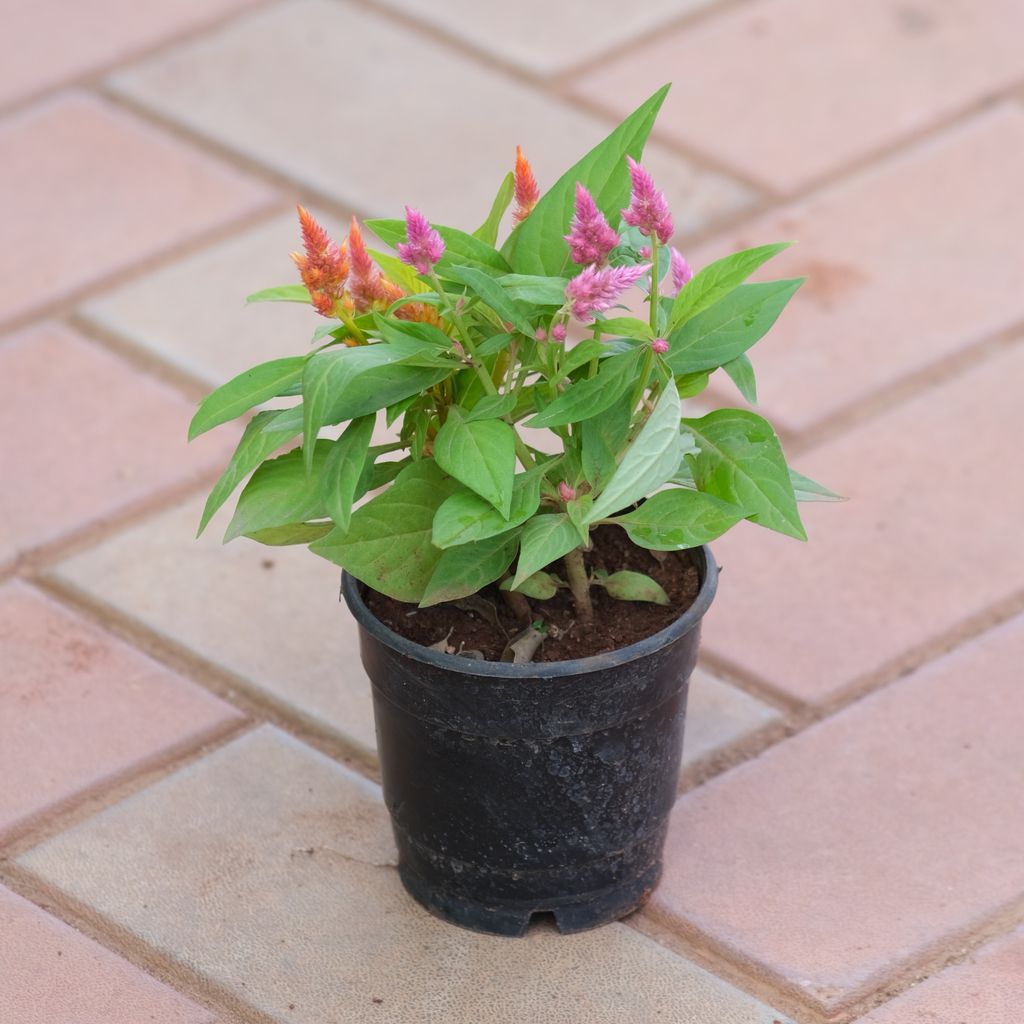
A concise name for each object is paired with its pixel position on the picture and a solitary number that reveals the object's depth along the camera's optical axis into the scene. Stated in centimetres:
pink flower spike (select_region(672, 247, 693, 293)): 311
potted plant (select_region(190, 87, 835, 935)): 293
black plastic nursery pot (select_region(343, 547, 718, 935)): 318
